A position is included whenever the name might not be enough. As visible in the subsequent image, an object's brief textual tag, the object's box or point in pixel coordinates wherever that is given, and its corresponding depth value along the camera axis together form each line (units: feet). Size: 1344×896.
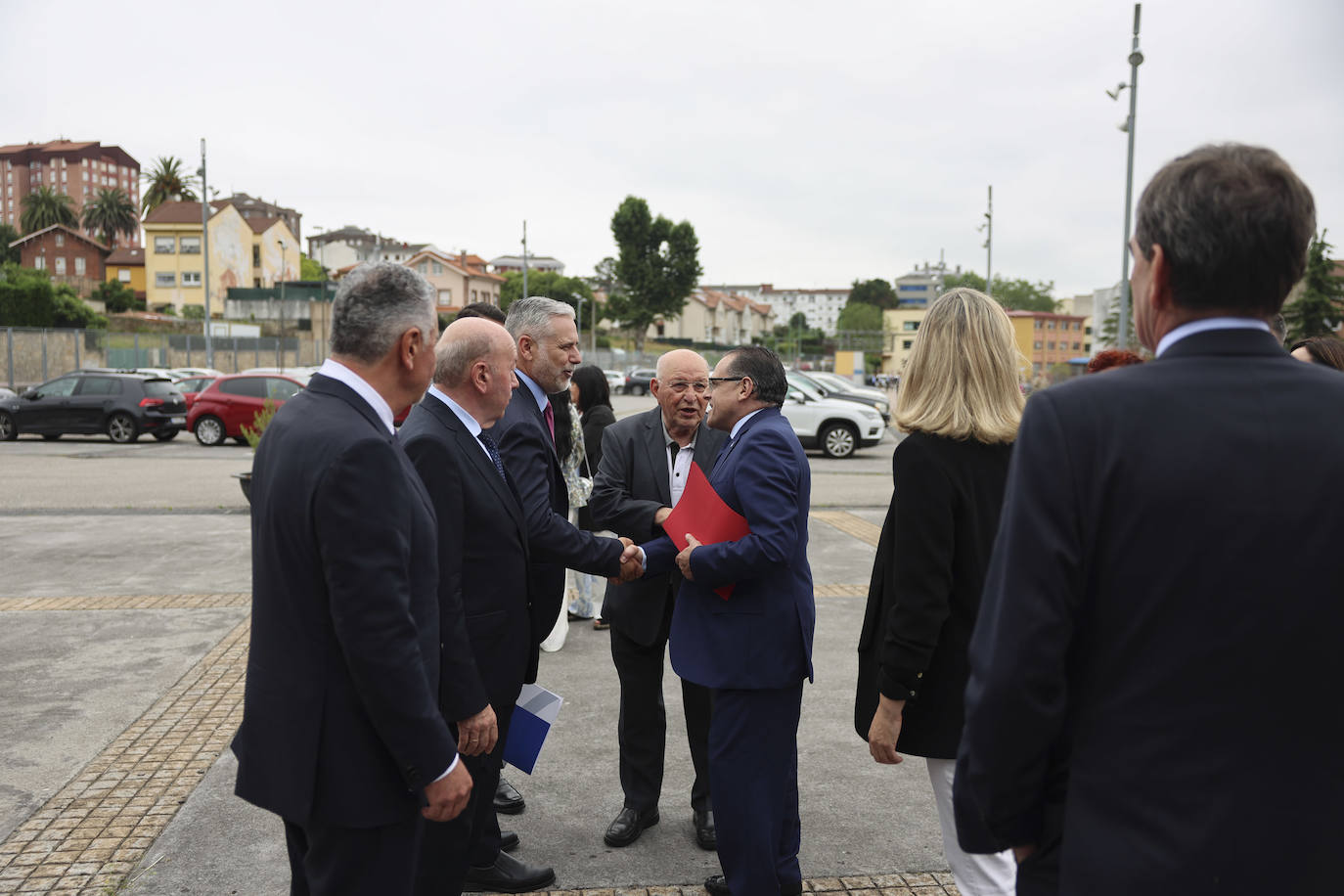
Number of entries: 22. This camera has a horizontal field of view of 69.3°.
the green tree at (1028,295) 448.24
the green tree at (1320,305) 120.16
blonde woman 8.66
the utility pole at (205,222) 109.19
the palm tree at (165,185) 280.31
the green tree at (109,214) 322.96
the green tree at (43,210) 318.86
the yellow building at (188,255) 245.86
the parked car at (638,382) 176.24
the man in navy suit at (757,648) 10.64
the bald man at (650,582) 13.47
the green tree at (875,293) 558.97
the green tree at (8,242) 291.44
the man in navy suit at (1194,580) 4.74
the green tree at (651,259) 307.78
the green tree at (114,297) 229.45
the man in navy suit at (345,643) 6.90
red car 70.33
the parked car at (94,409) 73.41
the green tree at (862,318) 482.69
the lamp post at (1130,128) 60.03
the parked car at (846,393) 85.54
